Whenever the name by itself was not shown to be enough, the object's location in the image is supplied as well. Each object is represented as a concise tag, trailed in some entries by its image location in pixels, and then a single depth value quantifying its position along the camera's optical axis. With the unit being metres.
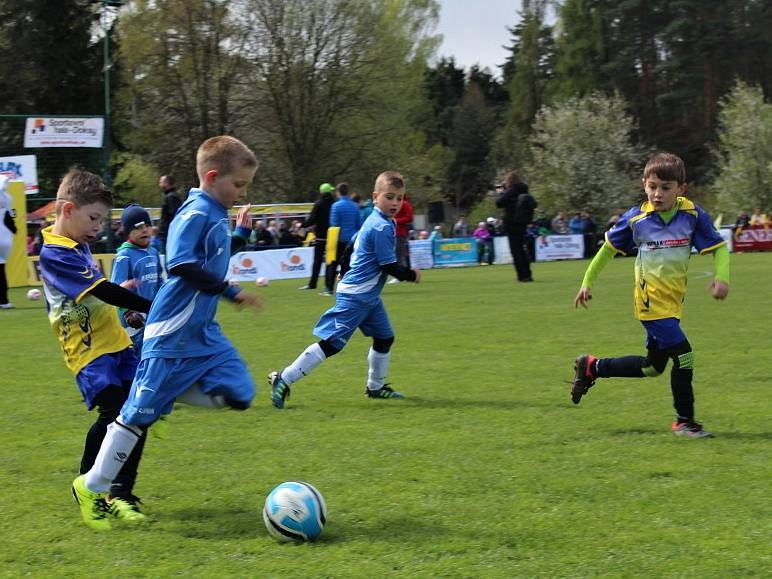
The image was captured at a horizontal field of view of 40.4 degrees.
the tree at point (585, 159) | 51.56
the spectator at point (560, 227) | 35.38
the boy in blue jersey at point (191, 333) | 4.78
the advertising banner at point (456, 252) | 31.05
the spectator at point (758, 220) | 36.33
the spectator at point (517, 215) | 20.36
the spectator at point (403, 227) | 20.53
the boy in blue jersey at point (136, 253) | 7.80
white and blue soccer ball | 4.56
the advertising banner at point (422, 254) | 30.69
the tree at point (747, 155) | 50.62
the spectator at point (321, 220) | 19.31
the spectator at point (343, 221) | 18.03
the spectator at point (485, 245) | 30.88
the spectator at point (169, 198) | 17.95
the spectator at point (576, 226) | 33.97
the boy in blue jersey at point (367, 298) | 7.91
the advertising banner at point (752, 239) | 34.81
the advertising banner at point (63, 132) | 22.41
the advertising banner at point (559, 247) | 32.28
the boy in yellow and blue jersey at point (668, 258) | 6.60
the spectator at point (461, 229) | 37.97
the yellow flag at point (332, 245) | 18.28
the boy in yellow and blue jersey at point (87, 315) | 5.01
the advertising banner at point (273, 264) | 25.11
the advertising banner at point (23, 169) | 21.47
